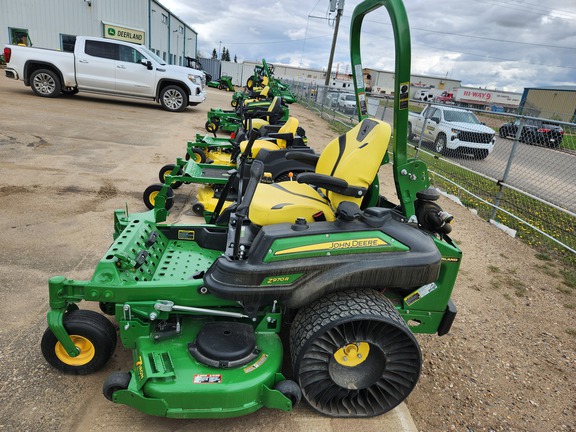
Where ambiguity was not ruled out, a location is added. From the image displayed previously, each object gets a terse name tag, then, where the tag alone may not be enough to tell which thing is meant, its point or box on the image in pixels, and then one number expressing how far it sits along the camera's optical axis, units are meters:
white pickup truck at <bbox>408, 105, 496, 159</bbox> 8.84
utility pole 21.96
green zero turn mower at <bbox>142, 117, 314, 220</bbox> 5.30
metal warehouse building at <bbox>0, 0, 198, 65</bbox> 24.64
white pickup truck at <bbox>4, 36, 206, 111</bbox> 12.36
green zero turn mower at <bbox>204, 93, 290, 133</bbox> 8.18
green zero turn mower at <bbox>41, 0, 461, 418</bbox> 2.30
